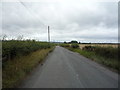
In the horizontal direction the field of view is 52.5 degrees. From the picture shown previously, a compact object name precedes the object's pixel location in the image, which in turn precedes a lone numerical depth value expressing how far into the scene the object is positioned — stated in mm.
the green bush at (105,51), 9772
